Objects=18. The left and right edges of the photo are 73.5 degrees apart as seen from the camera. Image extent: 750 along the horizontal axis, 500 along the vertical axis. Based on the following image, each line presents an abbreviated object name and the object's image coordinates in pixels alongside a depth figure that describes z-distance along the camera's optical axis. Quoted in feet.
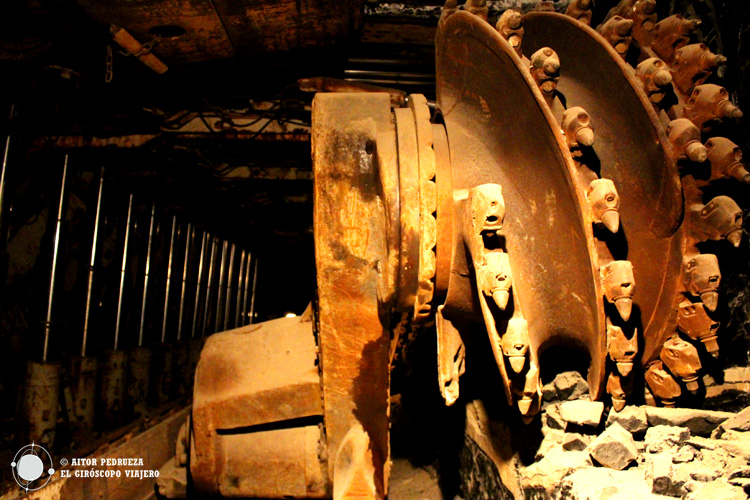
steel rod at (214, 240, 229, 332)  25.07
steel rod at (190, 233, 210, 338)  21.67
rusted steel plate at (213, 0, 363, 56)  9.59
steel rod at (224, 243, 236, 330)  26.68
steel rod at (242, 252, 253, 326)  31.32
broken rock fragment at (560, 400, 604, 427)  4.86
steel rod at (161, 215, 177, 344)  18.26
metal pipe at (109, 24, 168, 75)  9.74
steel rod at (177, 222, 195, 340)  19.67
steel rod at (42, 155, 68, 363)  11.69
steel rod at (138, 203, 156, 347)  16.31
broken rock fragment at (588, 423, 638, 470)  4.51
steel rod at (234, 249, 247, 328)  29.28
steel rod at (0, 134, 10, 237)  10.19
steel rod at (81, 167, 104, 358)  13.41
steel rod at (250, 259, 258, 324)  33.09
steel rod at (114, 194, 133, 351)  14.90
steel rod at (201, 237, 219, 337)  22.94
